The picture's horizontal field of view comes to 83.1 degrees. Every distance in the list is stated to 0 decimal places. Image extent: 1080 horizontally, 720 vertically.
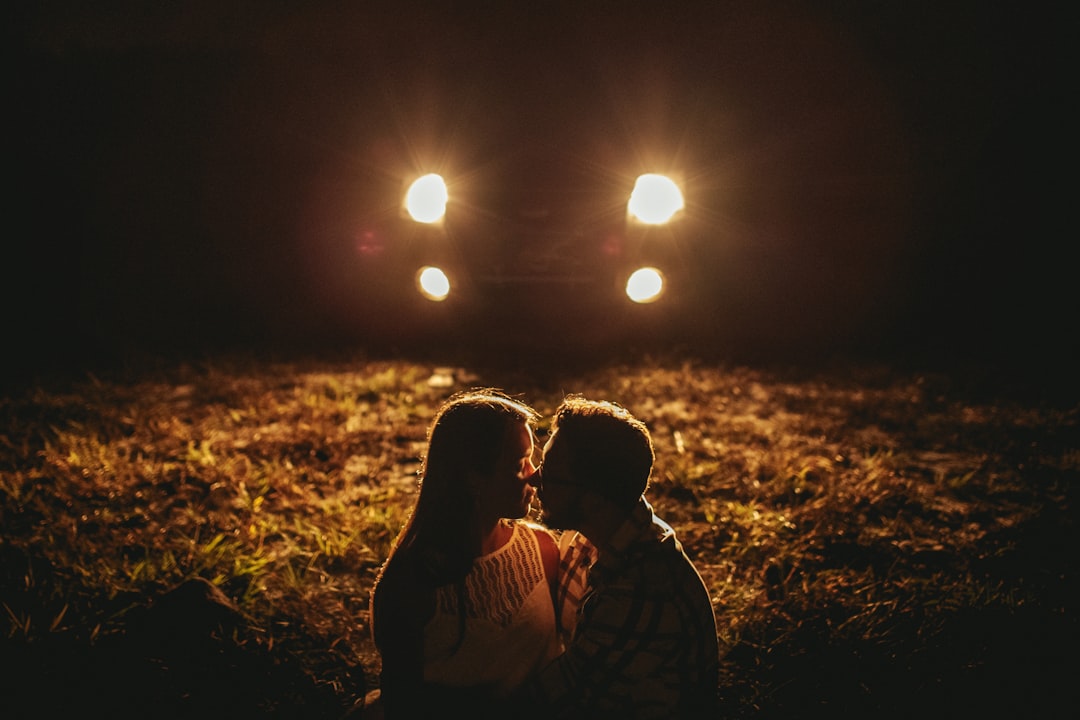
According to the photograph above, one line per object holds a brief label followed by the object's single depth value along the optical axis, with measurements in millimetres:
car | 5477
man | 1482
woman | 1600
